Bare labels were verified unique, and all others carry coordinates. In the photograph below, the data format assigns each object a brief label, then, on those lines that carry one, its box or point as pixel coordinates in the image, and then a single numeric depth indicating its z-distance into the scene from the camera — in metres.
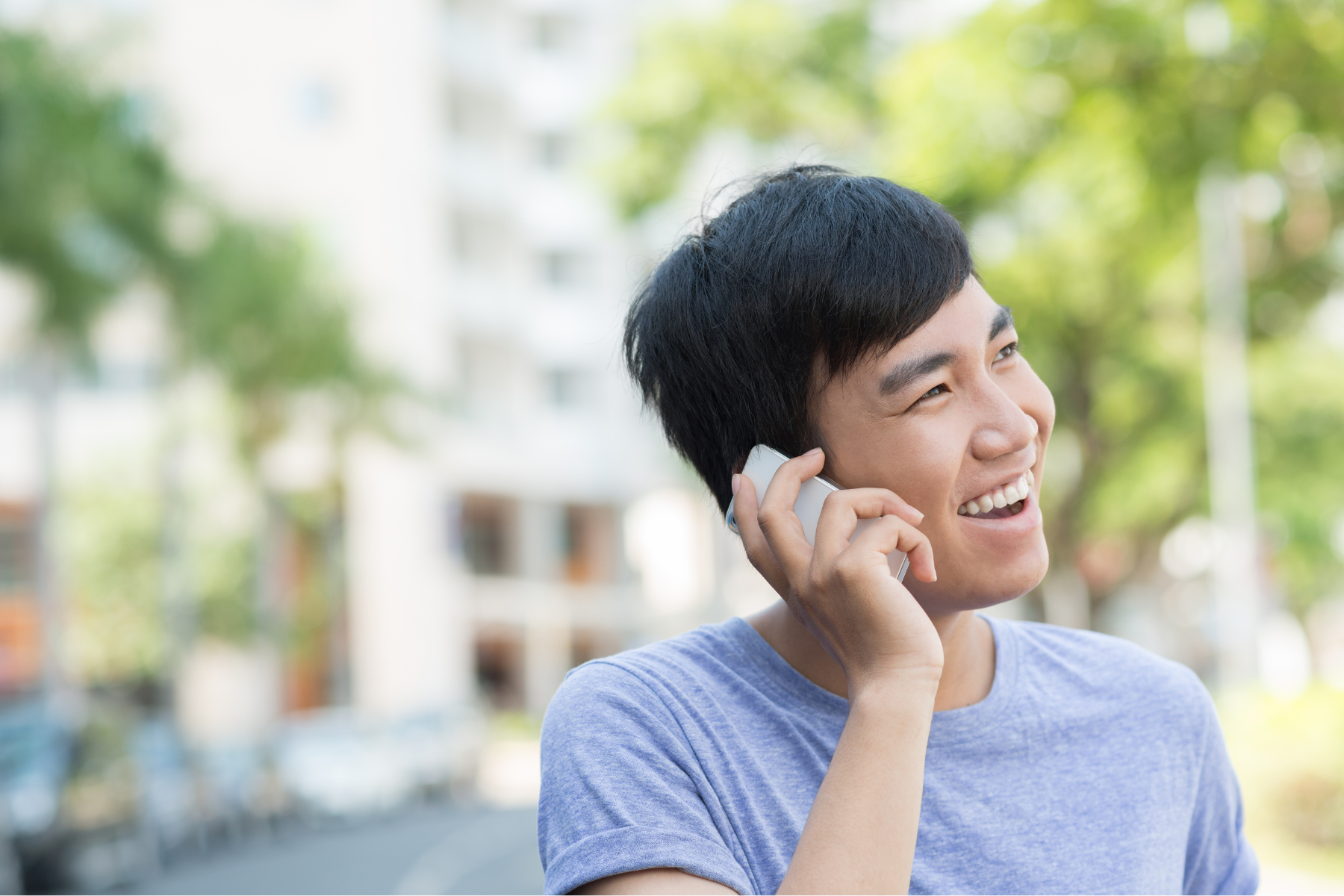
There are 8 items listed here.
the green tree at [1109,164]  8.11
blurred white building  36.03
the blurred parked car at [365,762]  19.89
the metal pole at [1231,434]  16.09
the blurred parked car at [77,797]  11.83
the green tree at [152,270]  12.45
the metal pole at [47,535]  15.01
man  1.61
